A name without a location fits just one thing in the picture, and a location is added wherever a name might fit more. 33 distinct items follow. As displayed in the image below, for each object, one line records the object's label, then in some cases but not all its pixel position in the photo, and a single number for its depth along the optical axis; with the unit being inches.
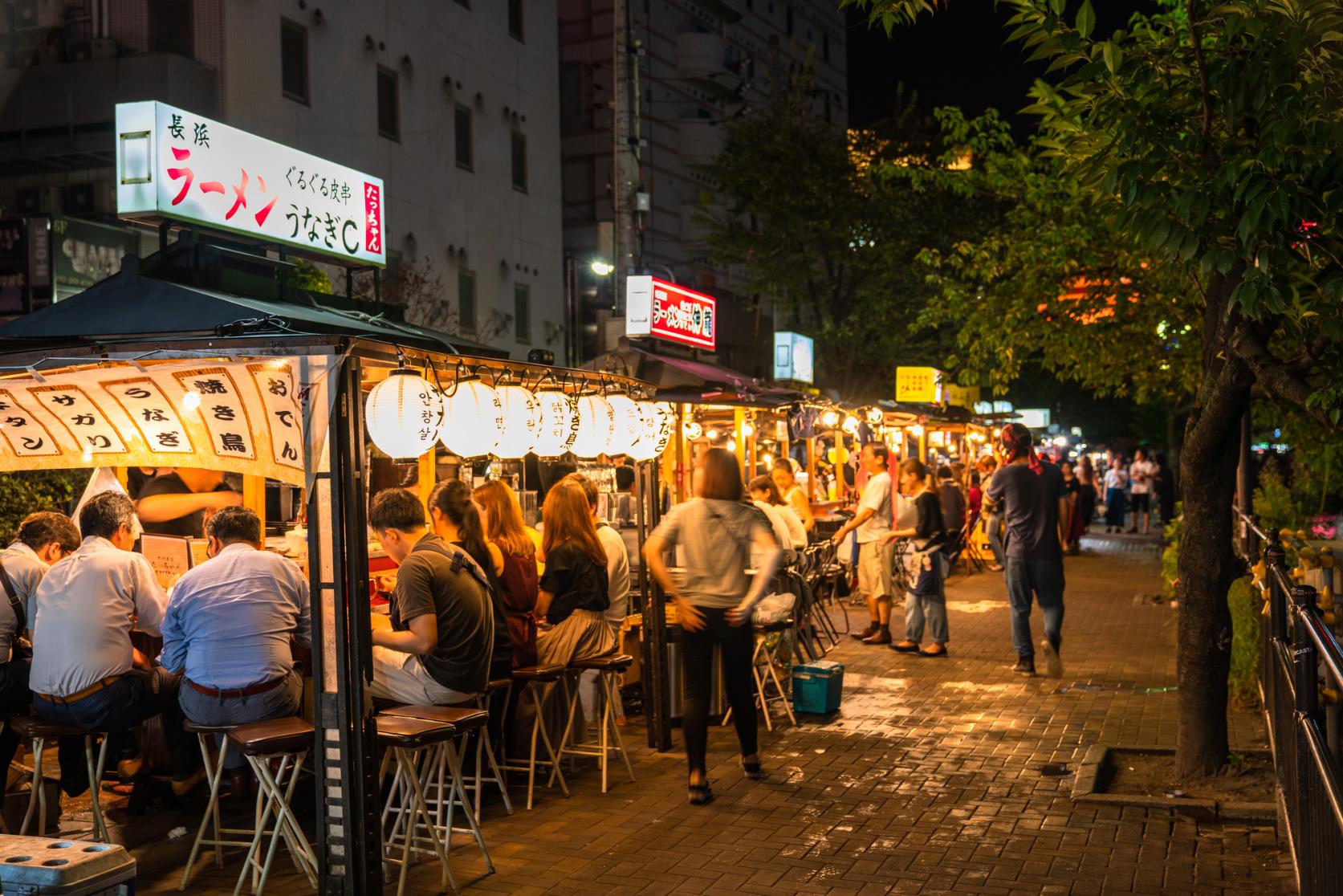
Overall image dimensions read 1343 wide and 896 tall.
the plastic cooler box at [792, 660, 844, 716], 393.1
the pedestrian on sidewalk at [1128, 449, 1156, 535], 1261.1
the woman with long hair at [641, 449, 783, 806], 299.7
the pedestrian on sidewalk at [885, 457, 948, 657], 498.3
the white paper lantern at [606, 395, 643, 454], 356.5
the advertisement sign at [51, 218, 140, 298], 671.4
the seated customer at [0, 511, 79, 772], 278.1
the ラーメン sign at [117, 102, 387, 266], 308.3
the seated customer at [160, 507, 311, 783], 250.4
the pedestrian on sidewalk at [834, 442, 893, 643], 523.5
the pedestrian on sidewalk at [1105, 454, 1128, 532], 1296.8
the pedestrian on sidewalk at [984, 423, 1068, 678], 441.7
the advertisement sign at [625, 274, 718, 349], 650.2
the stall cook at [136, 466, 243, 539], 338.6
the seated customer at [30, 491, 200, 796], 262.5
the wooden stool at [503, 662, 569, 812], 301.9
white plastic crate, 97.6
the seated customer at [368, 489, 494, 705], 257.1
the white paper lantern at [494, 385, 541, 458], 298.2
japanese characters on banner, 265.4
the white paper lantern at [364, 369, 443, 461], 242.2
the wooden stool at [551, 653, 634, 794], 312.2
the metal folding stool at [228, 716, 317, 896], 232.1
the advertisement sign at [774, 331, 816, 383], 919.7
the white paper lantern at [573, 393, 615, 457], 341.7
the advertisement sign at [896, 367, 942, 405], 1083.3
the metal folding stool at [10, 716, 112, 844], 258.4
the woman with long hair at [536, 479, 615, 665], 322.3
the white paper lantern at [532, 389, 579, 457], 319.6
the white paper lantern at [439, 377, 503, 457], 276.8
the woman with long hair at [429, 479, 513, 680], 289.7
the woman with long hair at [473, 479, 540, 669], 308.7
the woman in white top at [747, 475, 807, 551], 468.1
